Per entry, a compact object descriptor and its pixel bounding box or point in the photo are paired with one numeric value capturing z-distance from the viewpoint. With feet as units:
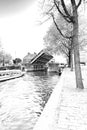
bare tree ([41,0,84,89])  18.30
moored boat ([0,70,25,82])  48.55
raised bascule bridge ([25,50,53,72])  77.29
